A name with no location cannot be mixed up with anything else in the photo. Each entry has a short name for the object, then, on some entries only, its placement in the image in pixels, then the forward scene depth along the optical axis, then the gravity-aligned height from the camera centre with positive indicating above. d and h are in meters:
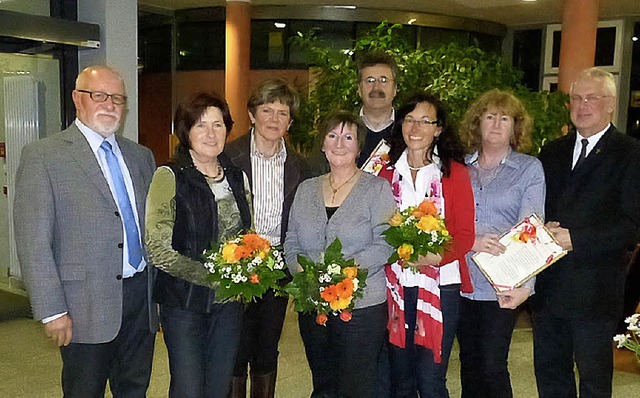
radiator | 5.75 -0.08
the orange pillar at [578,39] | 8.44 +1.18
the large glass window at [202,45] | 11.74 +1.37
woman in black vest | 2.55 -0.50
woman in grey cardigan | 2.76 -0.51
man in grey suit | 2.52 -0.53
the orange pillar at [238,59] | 10.05 +0.96
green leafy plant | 4.72 +0.32
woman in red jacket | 2.88 -0.68
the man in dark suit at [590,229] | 2.95 -0.48
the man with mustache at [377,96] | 3.48 +0.14
